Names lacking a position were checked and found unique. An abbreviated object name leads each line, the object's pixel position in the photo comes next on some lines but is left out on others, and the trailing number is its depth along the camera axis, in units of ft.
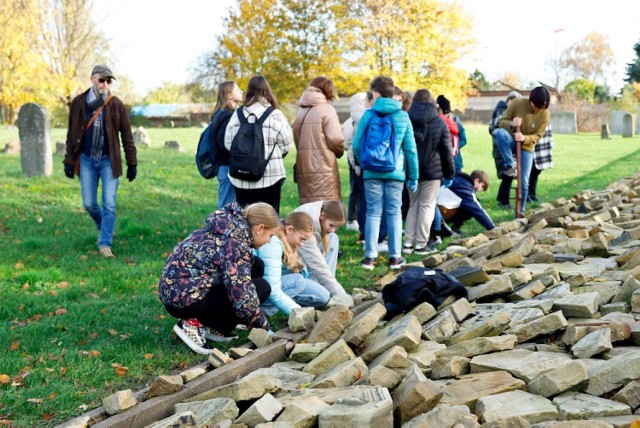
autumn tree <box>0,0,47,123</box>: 103.45
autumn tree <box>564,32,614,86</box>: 271.69
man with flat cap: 25.98
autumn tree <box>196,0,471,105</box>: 97.40
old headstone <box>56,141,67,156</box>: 61.41
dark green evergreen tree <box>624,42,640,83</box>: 199.21
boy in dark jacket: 29.84
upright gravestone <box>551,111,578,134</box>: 151.74
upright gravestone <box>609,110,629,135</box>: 143.23
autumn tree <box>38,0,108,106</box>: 113.50
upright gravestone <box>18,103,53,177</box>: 44.21
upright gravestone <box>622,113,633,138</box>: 131.23
